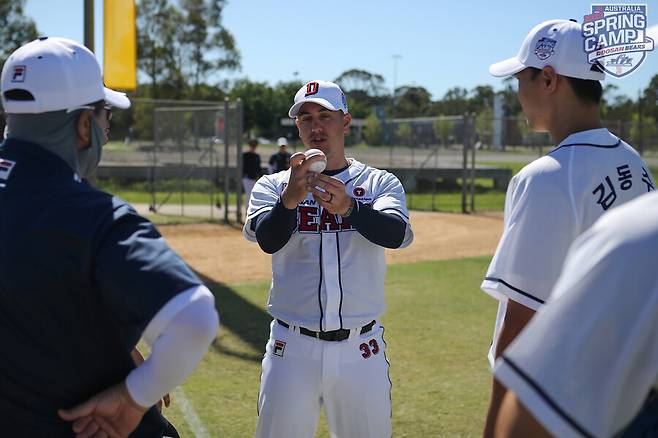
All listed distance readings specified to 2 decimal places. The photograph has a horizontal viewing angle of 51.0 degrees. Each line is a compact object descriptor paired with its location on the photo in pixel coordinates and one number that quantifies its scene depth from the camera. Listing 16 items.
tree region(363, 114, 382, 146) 36.62
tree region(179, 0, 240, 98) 53.09
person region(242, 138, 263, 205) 18.23
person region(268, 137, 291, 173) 17.47
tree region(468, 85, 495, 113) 103.56
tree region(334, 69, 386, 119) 117.94
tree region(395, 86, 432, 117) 103.50
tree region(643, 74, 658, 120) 60.78
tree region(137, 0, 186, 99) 50.94
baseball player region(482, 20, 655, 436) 2.31
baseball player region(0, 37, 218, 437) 1.83
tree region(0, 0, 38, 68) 39.12
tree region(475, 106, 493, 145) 24.44
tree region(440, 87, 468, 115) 94.75
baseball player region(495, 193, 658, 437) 1.13
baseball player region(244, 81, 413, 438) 3.29
